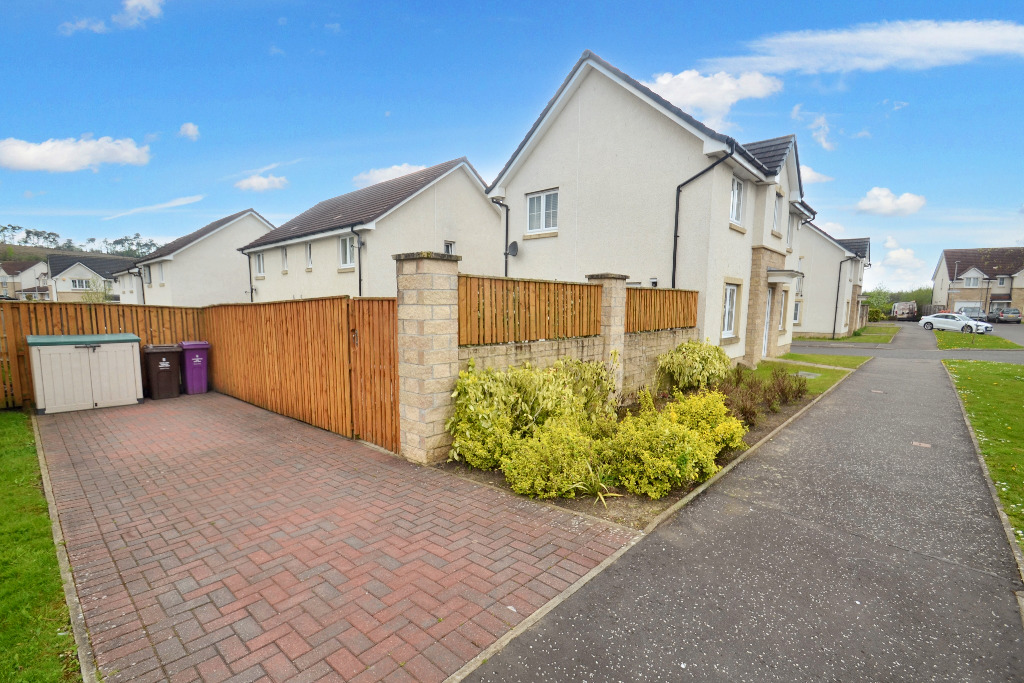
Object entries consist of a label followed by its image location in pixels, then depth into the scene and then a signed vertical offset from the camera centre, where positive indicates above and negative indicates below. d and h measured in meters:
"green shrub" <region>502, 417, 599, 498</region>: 5.18 -1.92
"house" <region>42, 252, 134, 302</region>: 55.34 +2.51
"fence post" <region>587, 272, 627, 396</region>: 9.05 -0.18
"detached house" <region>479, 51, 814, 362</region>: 12.16 +3.05
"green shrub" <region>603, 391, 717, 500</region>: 5.31 -1.88
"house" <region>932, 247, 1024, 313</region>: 52.87 +3.13
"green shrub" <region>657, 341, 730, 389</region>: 10.76 -1.55
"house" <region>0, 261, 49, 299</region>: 70.56 +2.53
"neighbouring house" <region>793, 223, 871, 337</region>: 29.75 +1.23
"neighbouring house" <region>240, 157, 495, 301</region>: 17.44 +2.59
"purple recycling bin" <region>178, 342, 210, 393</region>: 11.18 -1.72
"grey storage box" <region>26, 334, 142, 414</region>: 8.82 -1.56
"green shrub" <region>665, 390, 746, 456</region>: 6.51 -1.78
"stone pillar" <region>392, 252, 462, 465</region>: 5.88 -0.66
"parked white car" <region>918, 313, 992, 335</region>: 36.28 -1.56
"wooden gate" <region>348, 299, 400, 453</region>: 6.50 -1.08
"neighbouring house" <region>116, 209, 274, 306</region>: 24.53 +1.65
